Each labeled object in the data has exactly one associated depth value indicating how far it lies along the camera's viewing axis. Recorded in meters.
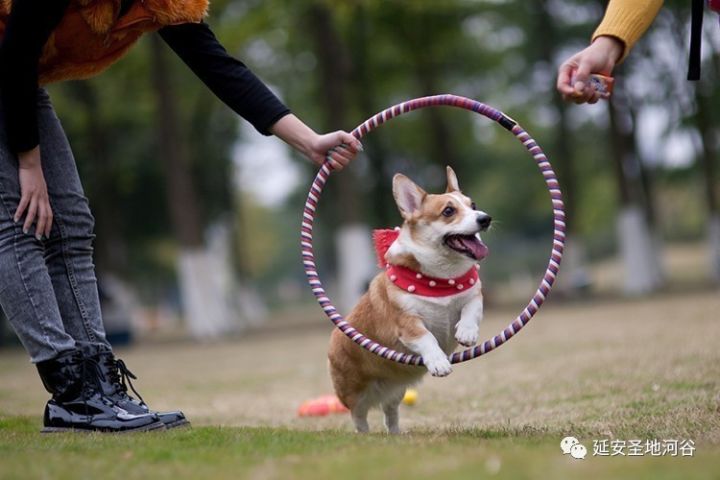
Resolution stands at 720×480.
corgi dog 10.02
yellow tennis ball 14.58
